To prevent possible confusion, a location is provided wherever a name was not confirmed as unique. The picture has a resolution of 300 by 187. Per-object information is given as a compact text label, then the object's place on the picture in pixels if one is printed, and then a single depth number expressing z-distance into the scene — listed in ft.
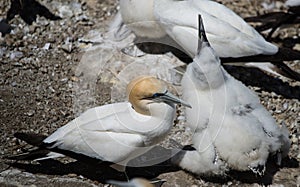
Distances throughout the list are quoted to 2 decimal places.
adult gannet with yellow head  32.19
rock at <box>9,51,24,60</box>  40.96
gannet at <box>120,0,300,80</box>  39.14
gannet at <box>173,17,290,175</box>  32.96
